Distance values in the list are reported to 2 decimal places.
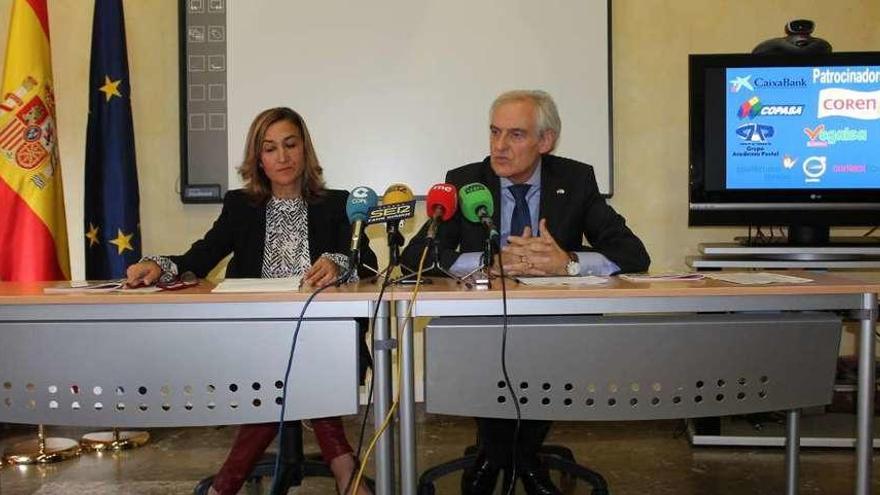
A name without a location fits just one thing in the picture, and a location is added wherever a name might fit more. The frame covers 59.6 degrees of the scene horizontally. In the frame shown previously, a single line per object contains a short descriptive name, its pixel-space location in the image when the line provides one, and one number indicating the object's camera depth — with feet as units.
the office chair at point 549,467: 6.98
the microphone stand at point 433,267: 5.62
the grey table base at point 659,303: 5.29
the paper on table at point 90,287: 5.67
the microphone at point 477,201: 5.87
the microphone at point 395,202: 5.49
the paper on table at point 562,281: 5.79
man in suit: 7.04
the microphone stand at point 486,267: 5.67
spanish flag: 10.03
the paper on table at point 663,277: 6.01
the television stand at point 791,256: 9.39
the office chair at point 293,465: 7.15
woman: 7.78
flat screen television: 9.93
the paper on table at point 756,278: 5.79
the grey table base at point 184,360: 5.29
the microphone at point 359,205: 5.71
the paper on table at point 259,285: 5.59
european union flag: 10.52
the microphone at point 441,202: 5.82
